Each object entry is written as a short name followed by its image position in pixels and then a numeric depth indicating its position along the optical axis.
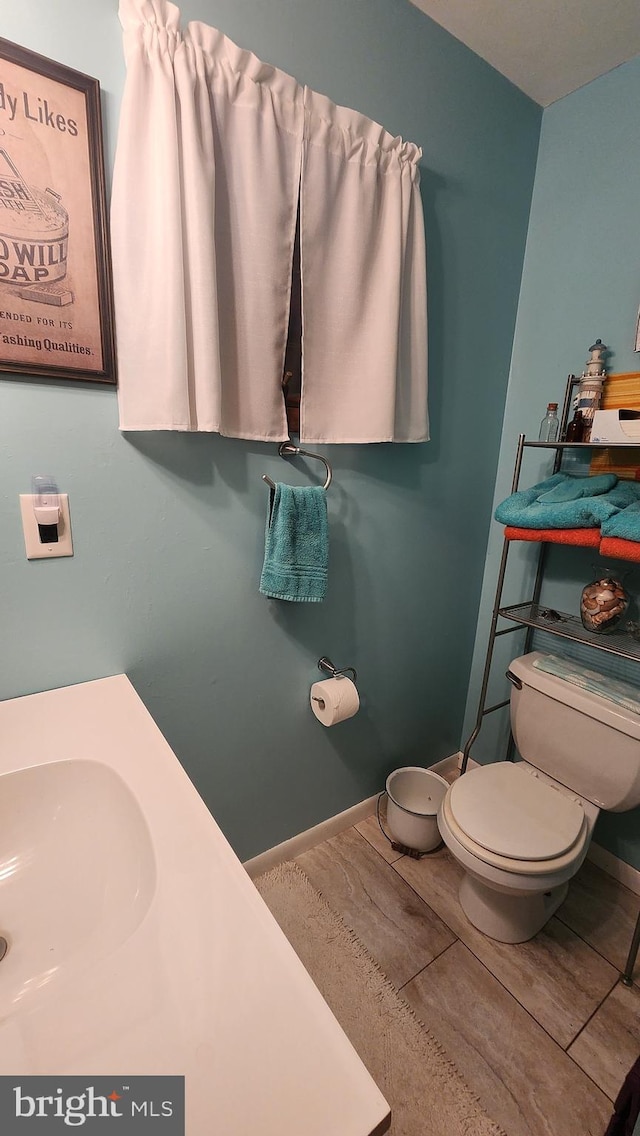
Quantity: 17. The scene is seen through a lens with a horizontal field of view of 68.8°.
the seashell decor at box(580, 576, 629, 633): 1.37
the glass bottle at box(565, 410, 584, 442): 1.37
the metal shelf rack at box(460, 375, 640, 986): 1.28
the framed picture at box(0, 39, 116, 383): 0.78
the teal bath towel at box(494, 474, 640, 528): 1.22
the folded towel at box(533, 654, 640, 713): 1.31
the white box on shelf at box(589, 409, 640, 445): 1.17
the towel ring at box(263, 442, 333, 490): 1.20
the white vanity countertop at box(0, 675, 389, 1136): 0.39
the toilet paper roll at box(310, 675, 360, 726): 1.40
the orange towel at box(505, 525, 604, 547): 1.24
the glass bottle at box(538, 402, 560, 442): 1.46
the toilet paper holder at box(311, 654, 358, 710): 1.46
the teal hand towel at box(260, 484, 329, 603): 1.18
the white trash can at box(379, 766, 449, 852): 1.62
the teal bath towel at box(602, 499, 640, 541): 1.10
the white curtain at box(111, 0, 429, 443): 0.86
